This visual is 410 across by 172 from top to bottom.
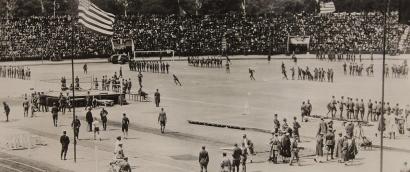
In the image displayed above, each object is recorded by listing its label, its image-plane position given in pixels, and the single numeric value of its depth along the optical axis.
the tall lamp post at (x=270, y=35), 106.93
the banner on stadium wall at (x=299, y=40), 106.88
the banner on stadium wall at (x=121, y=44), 94.35
